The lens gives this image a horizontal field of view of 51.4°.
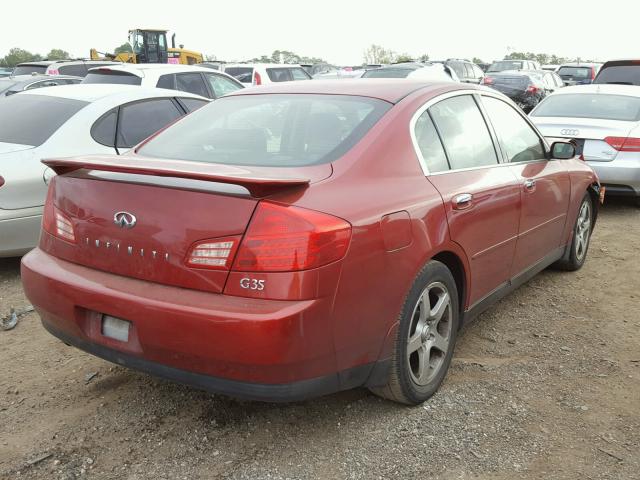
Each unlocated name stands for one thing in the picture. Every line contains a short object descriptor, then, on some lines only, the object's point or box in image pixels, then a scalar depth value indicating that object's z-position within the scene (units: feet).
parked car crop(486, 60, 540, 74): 95.73
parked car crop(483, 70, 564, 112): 55.83
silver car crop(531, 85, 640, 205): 23.82
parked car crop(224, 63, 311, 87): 50.45
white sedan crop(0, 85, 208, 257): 15.96
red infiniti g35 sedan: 8.09
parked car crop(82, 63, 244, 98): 31.83
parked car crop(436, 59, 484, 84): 73.54
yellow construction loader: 90.12
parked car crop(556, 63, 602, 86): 77.61
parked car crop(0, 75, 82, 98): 39.14
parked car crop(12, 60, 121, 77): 53.98
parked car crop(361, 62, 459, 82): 50.98
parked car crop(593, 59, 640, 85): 41.22
